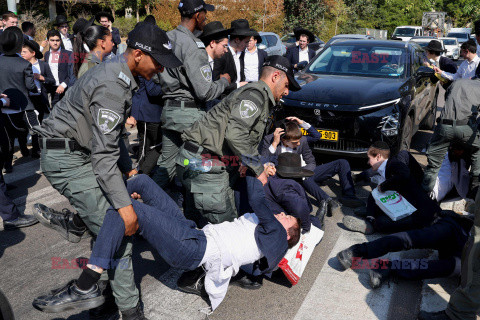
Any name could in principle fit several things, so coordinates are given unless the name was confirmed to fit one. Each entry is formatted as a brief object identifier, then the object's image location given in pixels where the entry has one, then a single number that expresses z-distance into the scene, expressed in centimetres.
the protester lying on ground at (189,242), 276
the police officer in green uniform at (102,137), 267
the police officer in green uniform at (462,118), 519
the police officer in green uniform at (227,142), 329
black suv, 600
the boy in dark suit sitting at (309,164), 522
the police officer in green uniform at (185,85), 406
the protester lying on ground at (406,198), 430
